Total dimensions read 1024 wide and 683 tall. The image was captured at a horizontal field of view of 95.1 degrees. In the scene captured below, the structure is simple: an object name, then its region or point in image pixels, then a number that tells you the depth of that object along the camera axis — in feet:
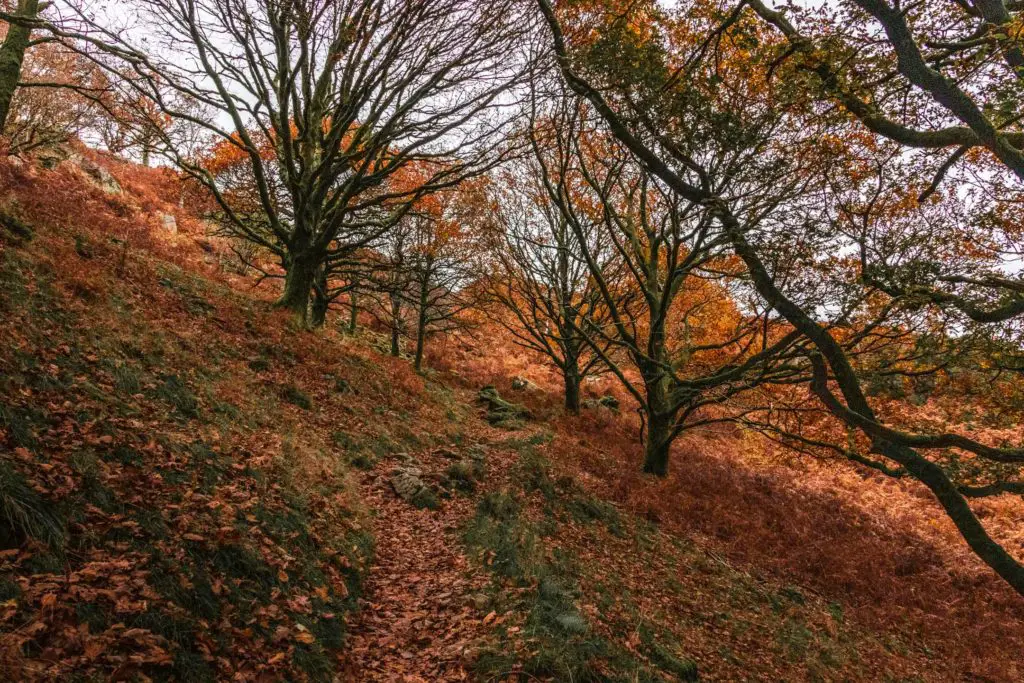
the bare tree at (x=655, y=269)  31.45
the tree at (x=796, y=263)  16.75
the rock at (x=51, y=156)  55.62
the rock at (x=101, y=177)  67.10
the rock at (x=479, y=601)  17.10
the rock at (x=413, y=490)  25.29
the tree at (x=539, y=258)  55.36
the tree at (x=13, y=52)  26.37
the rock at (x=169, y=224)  73.28
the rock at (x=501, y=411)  51.77
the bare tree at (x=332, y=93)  30.86
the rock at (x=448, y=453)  33.76
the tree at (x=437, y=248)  59.16
